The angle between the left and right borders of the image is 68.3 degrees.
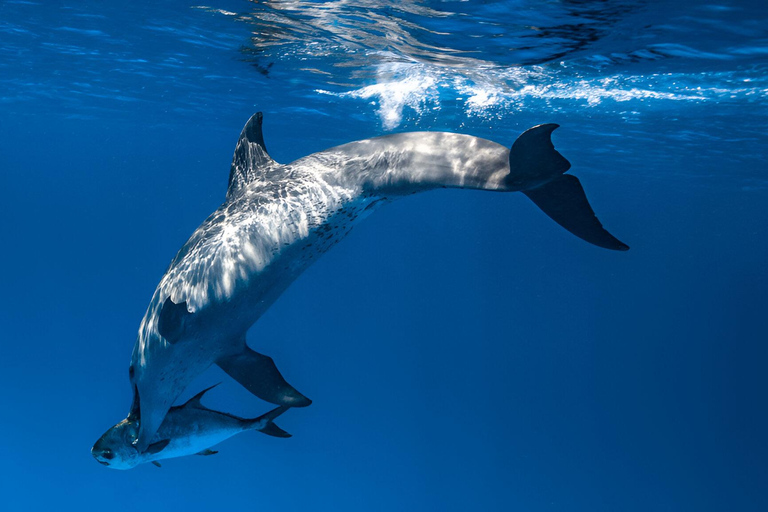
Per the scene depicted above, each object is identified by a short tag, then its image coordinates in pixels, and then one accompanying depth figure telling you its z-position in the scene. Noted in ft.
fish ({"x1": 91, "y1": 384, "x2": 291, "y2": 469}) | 17.37
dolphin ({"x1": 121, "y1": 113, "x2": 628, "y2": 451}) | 13.30
